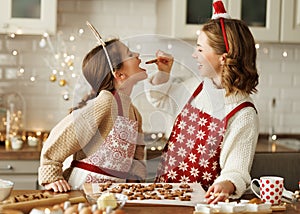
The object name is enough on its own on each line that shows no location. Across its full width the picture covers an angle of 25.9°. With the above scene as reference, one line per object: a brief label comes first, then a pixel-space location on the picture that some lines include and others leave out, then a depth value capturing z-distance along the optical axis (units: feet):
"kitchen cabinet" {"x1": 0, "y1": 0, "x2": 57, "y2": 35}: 11.80
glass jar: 12.46
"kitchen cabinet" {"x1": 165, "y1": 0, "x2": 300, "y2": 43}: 12.38
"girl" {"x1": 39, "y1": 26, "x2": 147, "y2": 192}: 7.61
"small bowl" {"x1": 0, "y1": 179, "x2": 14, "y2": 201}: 6.76
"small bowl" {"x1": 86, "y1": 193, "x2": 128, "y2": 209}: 6.54
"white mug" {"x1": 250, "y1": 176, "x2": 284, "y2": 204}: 7.18
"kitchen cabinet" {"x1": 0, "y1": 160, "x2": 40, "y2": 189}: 11.57
